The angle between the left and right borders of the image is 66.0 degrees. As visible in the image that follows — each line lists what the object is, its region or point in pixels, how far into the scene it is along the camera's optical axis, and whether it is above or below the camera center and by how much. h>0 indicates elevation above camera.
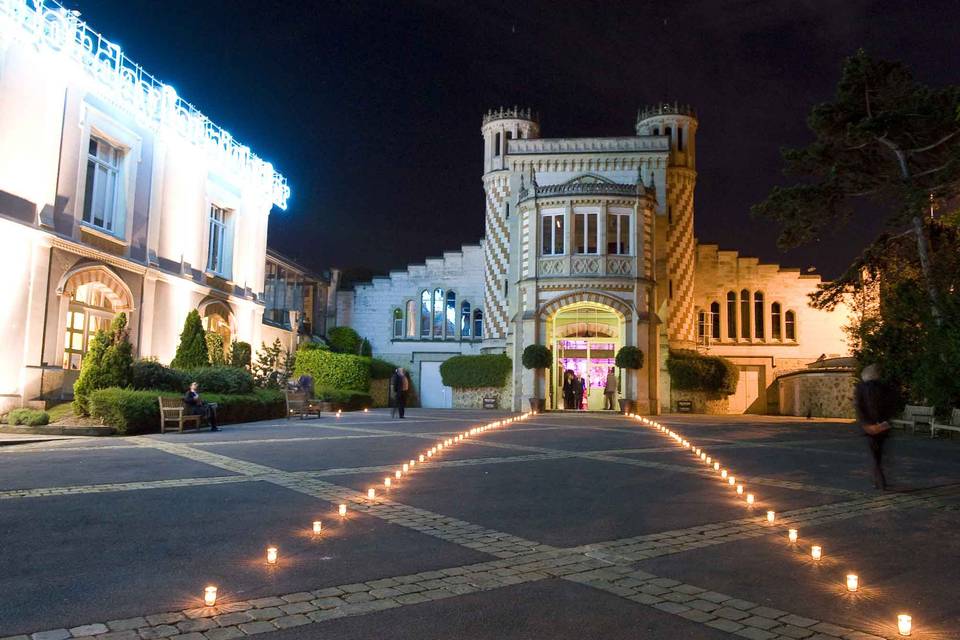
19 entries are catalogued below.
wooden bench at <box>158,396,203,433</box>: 17.59 -0.50
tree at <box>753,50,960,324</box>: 19.72 +7.26
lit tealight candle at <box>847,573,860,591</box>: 5.07 -1.20
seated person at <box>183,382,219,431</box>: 18.30 -0.35
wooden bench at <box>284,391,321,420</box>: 24.70 -0.28
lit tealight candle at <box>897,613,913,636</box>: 4.16 -1.22
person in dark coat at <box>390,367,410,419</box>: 24.98 +0.28
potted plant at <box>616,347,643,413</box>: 30.59 +1.68
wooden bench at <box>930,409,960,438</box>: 17.11 -0.42
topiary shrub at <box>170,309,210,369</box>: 23.73 +1.49
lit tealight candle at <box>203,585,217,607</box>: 4.57 -1.25
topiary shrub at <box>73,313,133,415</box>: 17.61 +0.65
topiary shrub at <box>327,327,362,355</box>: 42.34 +3.17
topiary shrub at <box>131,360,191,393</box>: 19.50 +0.40
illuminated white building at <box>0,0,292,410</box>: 18.81 +5.87
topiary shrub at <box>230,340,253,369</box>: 27.12 +1.49
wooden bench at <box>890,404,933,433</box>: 19.42 -0.28
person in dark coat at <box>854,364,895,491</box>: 9.98 -0.03
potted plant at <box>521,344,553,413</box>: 31.23 +1.66
